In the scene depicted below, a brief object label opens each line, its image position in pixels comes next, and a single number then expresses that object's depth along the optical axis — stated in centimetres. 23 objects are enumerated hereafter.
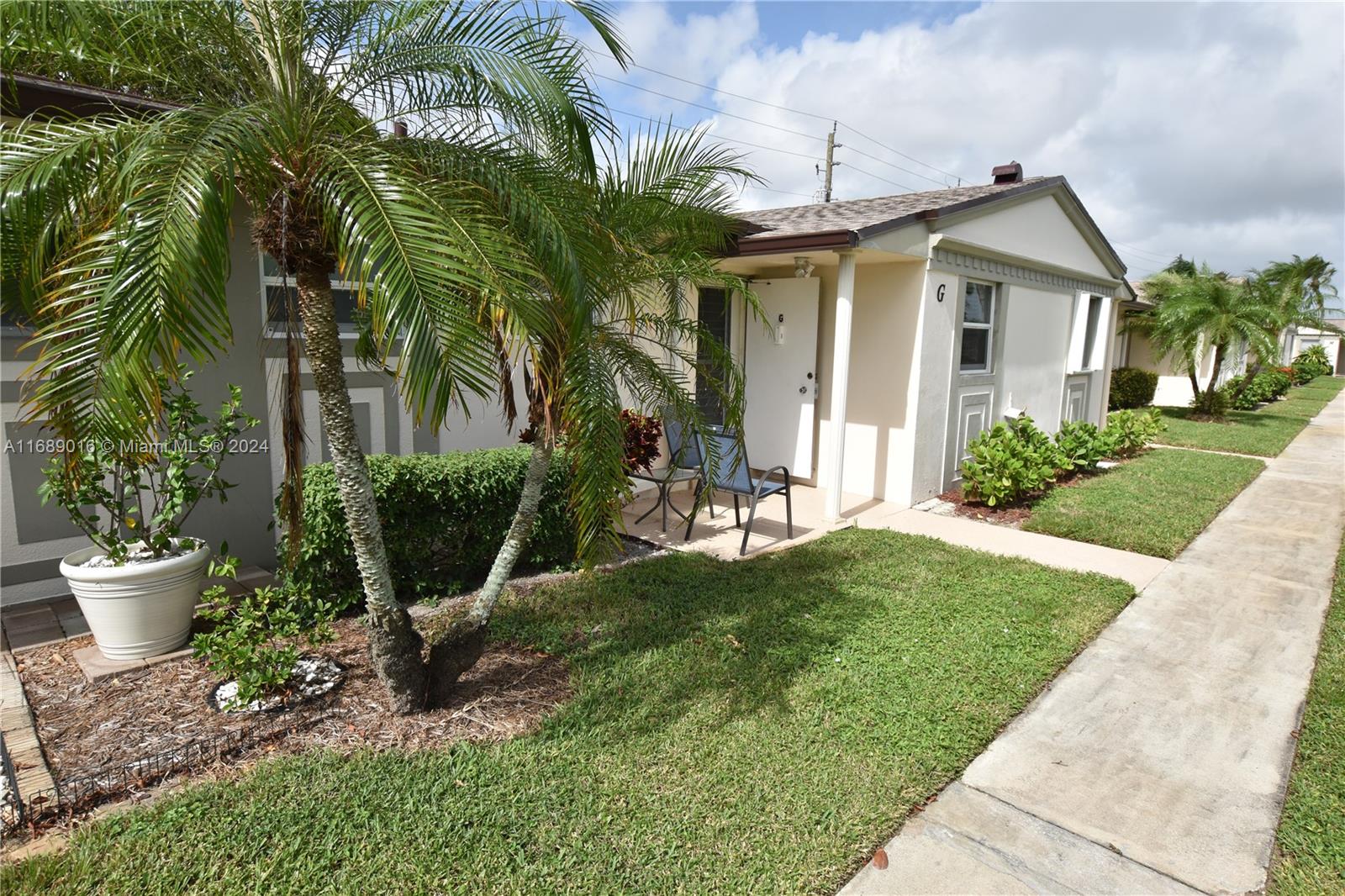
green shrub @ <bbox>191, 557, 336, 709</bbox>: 327
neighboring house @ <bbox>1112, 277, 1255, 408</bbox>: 2116
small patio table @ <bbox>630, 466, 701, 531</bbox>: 625
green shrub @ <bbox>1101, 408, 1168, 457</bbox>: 1101
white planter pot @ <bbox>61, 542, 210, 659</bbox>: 362
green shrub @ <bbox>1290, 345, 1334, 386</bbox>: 3397
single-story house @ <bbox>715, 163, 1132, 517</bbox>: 707
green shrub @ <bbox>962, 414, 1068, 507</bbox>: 765
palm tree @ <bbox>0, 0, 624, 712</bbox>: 210
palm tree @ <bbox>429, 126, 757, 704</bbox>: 327
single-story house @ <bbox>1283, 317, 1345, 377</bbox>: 4662
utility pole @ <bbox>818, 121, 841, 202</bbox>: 2683
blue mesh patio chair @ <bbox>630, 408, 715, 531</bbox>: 619
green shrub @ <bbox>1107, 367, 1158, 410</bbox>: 1952
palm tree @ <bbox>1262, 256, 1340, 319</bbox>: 2119
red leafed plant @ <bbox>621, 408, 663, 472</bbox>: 614
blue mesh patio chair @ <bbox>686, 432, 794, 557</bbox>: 438
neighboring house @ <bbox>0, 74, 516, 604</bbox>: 421
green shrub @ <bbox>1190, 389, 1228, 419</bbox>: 1722
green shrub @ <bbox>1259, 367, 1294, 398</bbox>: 2270
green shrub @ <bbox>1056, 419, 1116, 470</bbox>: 948
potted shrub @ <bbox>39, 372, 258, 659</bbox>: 362
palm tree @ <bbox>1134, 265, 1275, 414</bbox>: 1517
